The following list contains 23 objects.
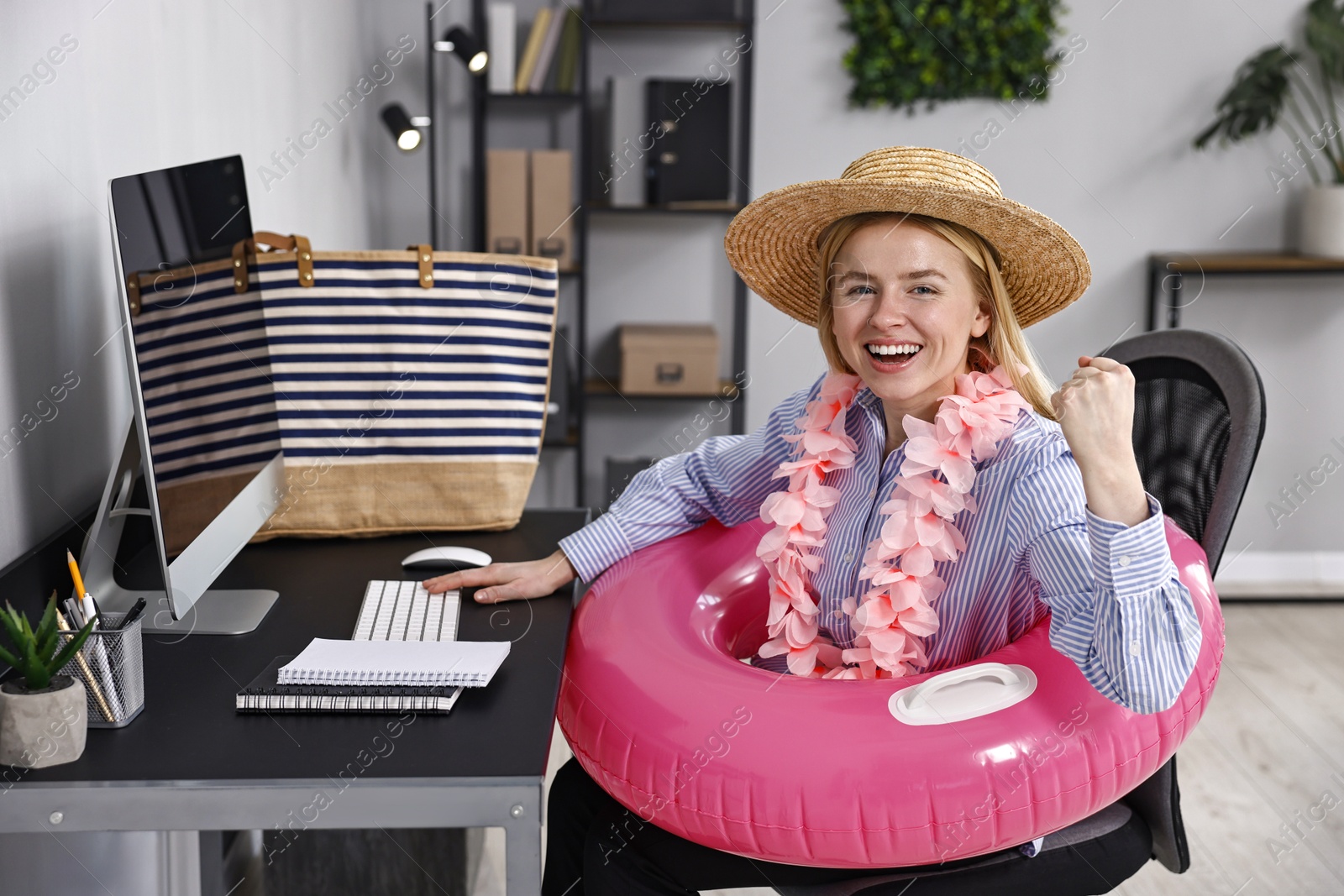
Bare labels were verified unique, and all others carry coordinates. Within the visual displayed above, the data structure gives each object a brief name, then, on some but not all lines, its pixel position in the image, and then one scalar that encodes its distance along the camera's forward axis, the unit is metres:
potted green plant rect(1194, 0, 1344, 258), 3.50
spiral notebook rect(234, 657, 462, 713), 1.13
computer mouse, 1.62
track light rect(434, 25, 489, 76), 3.15
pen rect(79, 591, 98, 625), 1.10
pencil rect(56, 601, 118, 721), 1.06
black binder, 3.48
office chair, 1.27
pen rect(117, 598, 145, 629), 1.10
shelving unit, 3.53
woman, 1.14
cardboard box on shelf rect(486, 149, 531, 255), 3.50
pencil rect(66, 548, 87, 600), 1.12
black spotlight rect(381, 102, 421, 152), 3.02
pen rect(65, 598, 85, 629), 1.10
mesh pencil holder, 1.07
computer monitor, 1.19
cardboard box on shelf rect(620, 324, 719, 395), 3.61
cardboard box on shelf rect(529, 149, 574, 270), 3.50
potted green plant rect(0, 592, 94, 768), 0.99
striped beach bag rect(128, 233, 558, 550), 1.74
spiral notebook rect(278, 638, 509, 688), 1.17
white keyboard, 1.37
